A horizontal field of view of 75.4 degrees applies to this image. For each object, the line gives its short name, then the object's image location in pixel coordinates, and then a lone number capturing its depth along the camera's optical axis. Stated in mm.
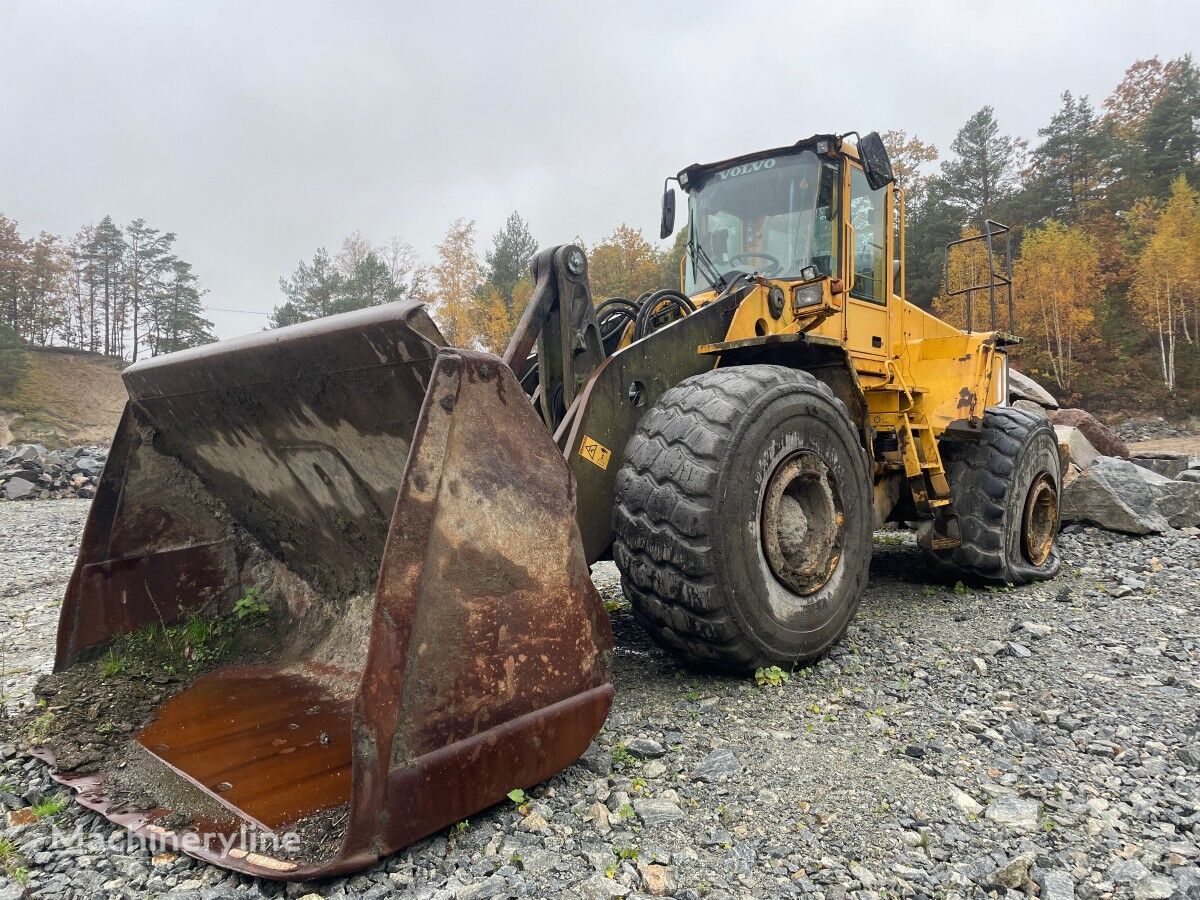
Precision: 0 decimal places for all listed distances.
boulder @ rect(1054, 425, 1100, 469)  10385
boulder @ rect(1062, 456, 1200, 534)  7105
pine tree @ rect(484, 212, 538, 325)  46062
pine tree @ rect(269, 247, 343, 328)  46969
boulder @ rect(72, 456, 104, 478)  19188
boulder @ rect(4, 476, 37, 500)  17078
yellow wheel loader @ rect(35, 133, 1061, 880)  1955
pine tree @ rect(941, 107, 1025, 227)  41438
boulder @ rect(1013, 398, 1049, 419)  16938
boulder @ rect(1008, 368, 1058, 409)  17934
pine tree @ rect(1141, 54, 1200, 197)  39500
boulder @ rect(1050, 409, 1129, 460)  14312
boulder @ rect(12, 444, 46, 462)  19391
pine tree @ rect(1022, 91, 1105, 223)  41125
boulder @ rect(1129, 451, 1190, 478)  11055
